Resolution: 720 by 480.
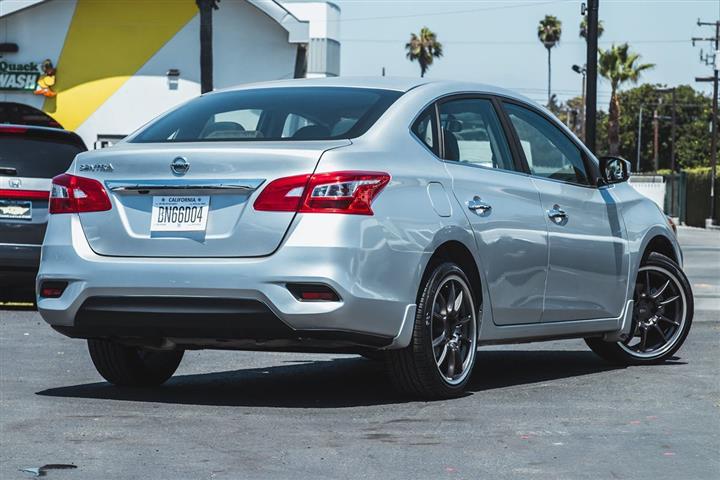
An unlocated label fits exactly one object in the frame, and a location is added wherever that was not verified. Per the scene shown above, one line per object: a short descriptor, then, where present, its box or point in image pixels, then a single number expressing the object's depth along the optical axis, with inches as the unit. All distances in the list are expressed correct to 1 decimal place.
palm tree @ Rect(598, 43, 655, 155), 3489.2
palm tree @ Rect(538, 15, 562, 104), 4621.1
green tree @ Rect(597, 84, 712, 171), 5007.4
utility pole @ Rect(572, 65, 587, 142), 2987.2
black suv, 553.0
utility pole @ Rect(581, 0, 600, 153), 977.5
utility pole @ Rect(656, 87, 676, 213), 2987.2
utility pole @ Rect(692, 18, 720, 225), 2485.2
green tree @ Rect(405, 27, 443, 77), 4416.8
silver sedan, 279.1
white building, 1531.7
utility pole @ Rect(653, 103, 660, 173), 4968.0
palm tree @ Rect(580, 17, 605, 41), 4430.9
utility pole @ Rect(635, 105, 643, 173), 5036.9
